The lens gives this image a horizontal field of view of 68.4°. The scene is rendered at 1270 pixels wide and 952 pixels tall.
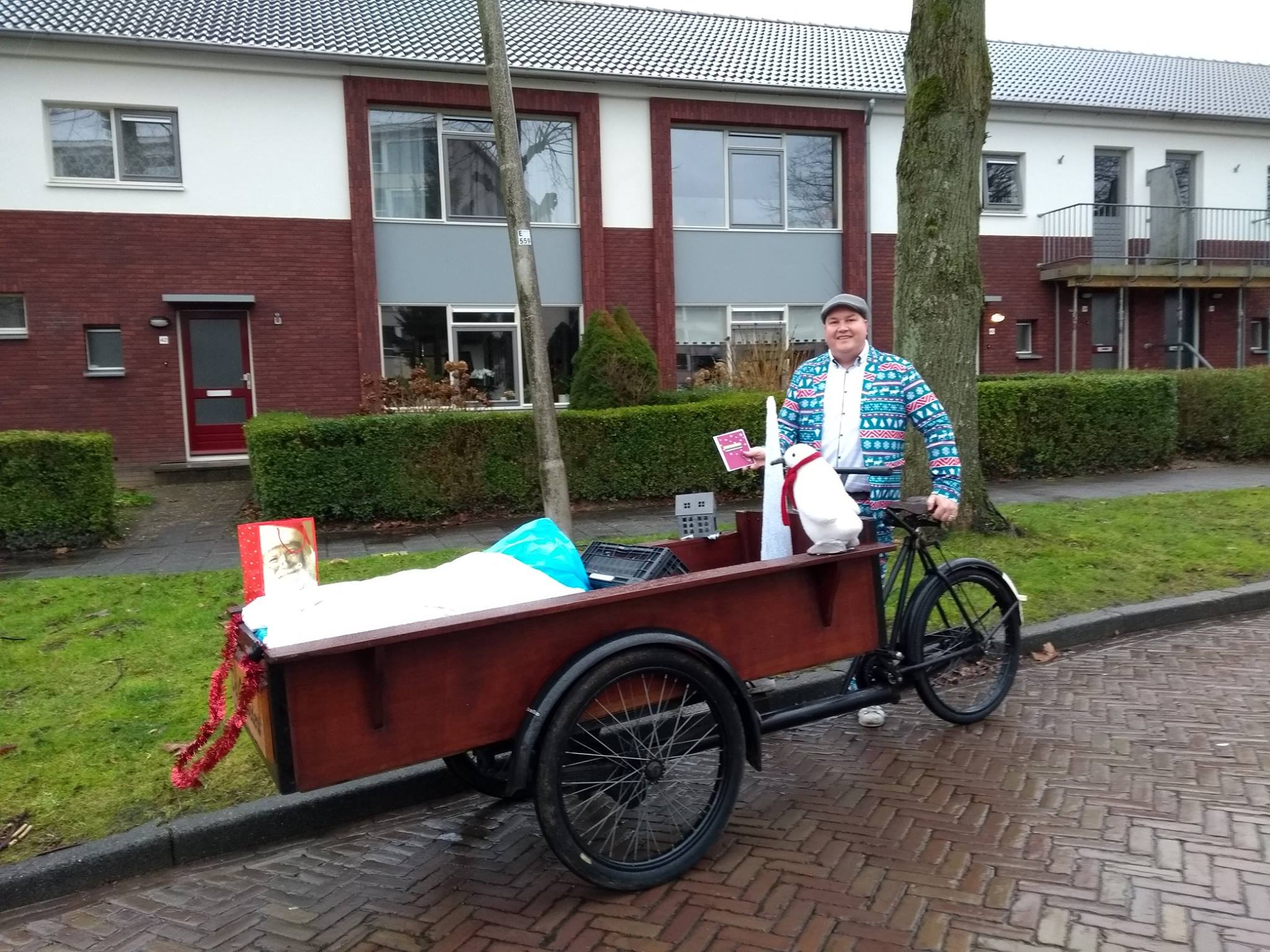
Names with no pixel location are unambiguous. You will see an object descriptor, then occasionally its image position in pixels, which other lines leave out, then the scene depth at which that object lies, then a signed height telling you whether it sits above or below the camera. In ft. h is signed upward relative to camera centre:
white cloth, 8.82 -1.95
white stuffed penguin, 10.57 -1.30
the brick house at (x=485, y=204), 45.68 +11.19
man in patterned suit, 13.26 -0.31
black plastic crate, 11.18 -2.04
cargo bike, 8.33 -2.94
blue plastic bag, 10.70 -1.74
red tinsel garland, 8.60 -3.13
